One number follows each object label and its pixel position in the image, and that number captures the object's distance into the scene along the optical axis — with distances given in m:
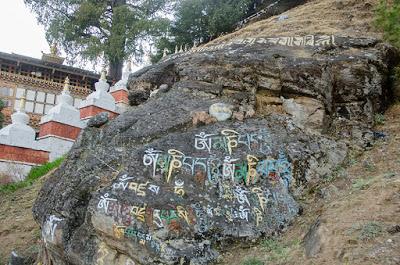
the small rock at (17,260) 9.39
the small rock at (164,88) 9.84
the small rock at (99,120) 9.11
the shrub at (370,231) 5.54
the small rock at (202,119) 8.35
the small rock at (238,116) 8.45
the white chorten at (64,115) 17.66
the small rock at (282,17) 15.16
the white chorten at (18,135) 16.31
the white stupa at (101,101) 19.55
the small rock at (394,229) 5.52
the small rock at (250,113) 8.58
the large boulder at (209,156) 6.84
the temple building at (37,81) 25.72
